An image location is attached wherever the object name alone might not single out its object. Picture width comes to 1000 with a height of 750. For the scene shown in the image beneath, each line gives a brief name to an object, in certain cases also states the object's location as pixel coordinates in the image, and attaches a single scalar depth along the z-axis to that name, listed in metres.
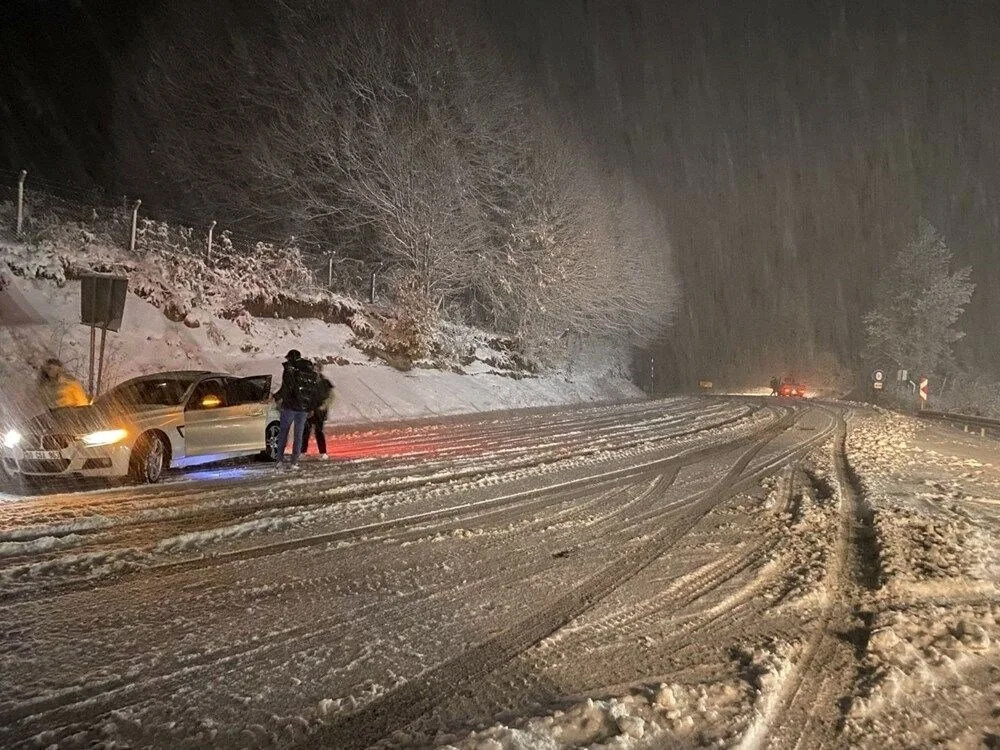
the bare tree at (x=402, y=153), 22.92
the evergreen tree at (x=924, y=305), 53.12
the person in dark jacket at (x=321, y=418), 10.69
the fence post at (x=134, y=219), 18.09
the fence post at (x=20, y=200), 15.28
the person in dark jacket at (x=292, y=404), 10.21
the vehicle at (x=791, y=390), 48.94
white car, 7.85
